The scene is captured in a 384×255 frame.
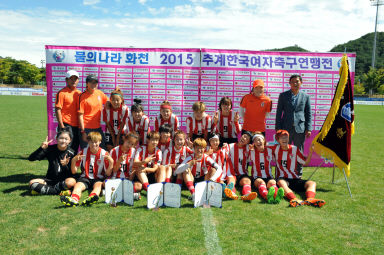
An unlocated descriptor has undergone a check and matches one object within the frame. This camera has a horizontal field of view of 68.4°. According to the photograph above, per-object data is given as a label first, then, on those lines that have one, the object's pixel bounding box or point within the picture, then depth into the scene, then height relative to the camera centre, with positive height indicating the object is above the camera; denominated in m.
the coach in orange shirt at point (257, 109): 5.31 -0.10
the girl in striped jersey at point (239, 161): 4.79 -1.01
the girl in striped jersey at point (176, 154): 4.66 -0.90
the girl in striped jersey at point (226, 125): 5.38 -0.44
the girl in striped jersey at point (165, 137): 4.81 -0.62
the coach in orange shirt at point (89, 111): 5.11 -0.22
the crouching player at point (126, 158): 4.47 -0.94
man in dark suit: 5.34 -0.19
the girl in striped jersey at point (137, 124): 5.22 -0.44
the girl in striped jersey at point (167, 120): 5.20 -0.36
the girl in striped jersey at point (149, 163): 4.46 -0.99
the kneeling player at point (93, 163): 4.38 -1.01
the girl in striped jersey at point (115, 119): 5.38 -0.37
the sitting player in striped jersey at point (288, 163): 4.63 -0.99
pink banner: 6.23 +0.67
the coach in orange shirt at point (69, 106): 5.07 -0.13
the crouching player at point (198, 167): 4.47 -1.07
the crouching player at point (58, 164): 4.33 -1.03
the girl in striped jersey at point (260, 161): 4.73 -0.97
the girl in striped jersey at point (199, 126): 5.34 -0.46
